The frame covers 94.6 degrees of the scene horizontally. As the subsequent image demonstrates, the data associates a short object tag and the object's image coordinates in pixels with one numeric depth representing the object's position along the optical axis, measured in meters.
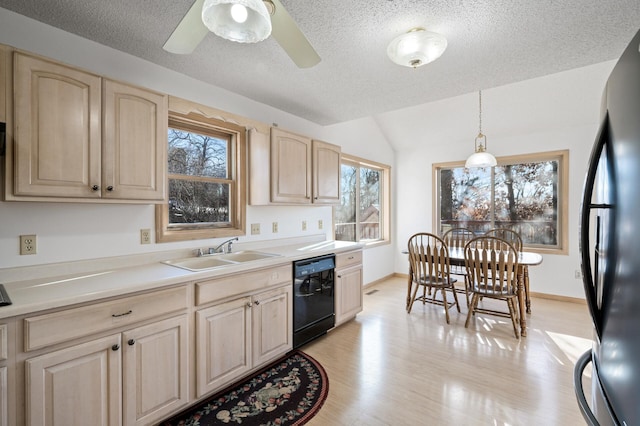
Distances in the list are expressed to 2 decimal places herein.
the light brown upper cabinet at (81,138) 1.47
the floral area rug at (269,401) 1.86
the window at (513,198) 4.30
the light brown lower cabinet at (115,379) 1.33
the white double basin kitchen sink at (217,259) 2.29
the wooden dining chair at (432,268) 3.46
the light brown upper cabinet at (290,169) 2.78
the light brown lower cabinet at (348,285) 3.15
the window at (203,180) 2.44
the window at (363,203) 4.53
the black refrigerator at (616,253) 0.55
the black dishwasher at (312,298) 2.66
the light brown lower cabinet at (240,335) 1.93
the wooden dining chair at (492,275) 3.04
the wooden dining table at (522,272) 3.08
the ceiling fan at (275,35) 1.29
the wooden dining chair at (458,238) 4.36
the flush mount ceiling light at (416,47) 1.72
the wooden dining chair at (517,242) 3.48
